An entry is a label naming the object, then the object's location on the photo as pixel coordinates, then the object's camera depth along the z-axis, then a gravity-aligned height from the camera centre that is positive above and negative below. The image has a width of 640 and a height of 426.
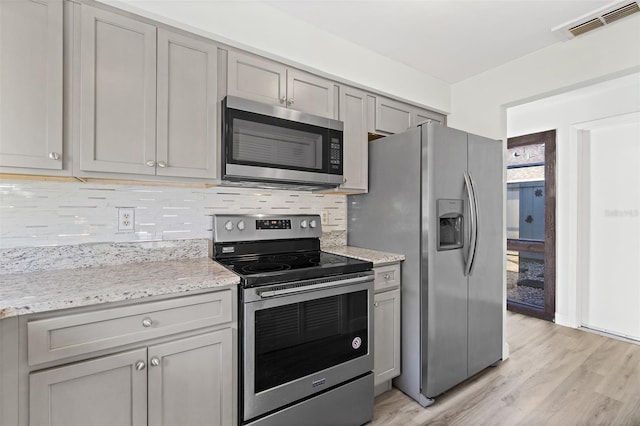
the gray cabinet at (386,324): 2.02 -0.75
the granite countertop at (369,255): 2.02 -0.30
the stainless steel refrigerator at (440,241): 2.00 -0.20
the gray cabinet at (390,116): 2.43 +0.80
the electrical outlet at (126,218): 1.74 -0.04
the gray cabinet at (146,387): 1.11 -0.71
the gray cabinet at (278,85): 1.82 +0.81
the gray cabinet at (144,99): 1.43 +0.56
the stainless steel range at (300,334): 1.48 -0.65
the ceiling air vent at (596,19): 1.81 +1.21
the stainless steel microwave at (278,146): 1.74 +0.40
